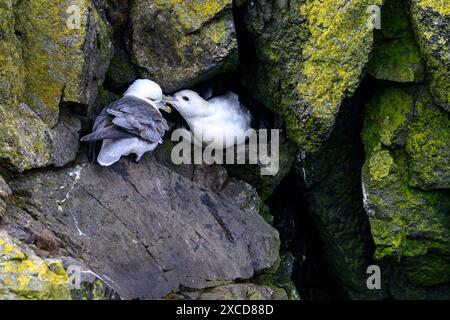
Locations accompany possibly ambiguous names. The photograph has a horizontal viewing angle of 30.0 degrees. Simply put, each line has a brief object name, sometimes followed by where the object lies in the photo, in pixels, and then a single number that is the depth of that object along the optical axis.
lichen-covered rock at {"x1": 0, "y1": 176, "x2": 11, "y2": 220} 5.71
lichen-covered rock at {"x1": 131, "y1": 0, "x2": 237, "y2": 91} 7.20
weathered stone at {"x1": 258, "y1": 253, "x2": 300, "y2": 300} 7.27
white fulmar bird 7.59
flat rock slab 6.14
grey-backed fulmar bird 6.59
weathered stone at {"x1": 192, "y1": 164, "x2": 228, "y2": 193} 7.64
